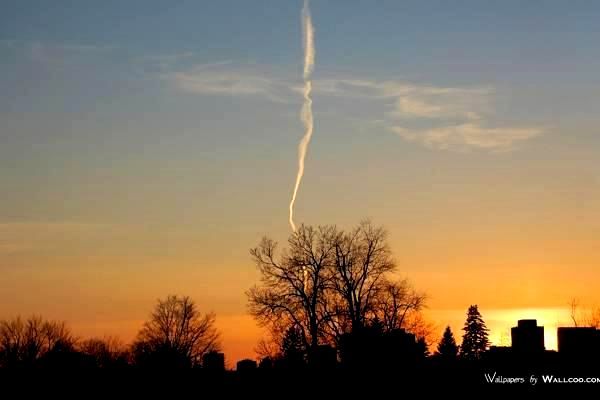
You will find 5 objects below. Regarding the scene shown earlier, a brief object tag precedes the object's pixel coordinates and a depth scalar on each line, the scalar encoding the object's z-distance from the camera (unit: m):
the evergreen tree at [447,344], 109.47
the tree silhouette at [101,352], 119.69
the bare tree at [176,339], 119.12
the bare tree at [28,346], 118.31
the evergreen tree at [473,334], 122.12
